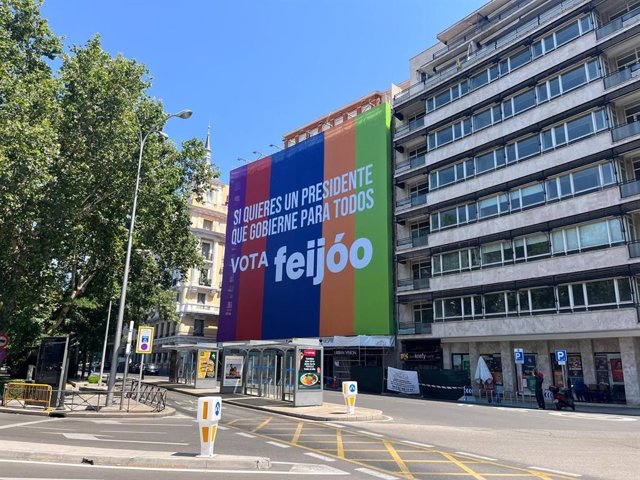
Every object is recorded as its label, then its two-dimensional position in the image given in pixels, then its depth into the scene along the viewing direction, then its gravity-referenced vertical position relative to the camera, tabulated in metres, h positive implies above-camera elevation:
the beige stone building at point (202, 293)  66.69 +9.26
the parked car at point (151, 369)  59.51 -0.96
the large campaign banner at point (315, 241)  42.72 +11.59
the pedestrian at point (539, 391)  24.31 -1.08
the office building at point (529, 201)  28.69 +11.20
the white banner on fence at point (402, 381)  31.66 -0.96
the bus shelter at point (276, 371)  21.62 -0.37
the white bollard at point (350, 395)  18.52 -1.08
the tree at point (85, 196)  21.78 +7.64
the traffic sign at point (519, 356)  27.23 +0.66
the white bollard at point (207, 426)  9.03 -1.13
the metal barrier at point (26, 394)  18.34 -1.30
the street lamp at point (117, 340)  19.03 +0.76
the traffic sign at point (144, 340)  19.19 +0.80
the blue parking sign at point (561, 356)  26.70 +0.69
